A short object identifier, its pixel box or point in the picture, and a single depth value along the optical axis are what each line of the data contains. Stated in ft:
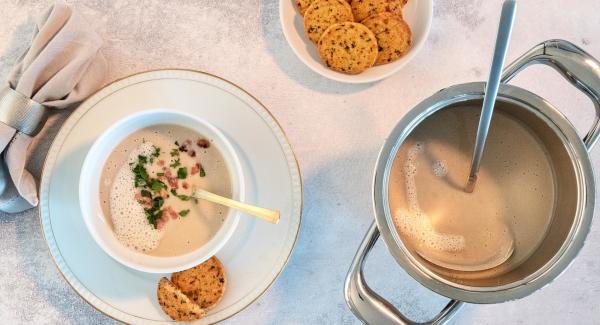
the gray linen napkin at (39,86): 3.27
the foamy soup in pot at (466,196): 2.94
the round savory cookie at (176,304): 3.26
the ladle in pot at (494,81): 2.41
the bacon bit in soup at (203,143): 3.23
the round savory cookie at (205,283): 3.32
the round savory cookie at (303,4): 3.51
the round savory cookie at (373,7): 3.46
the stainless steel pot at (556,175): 2.63
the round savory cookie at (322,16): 3.41
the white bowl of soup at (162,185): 3.16
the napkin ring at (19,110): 3.26
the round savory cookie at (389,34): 3.41
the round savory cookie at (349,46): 3.35
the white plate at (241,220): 3.29
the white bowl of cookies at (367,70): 3.45
